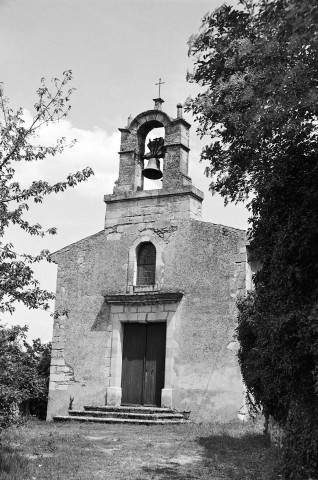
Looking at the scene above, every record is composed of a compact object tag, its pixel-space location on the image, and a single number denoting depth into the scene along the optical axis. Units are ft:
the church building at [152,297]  52.11
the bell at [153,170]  57.62
